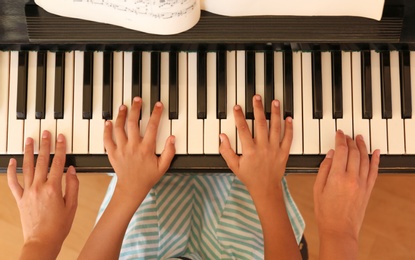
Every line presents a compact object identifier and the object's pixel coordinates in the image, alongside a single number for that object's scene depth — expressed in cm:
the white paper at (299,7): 100
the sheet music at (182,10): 97
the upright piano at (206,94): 114
